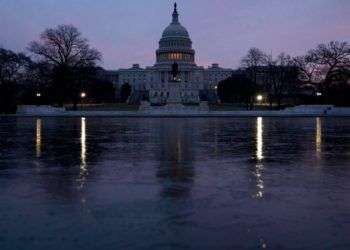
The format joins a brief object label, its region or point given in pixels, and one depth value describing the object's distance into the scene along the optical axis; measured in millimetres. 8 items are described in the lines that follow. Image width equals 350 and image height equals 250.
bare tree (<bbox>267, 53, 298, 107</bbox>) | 86488
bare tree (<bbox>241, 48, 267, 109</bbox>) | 89112
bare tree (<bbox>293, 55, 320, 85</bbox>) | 85438
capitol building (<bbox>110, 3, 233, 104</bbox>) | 158375
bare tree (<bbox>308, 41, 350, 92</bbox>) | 83688
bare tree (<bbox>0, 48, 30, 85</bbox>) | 81250
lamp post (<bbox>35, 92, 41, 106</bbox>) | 83438
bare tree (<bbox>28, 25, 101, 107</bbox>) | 76875
